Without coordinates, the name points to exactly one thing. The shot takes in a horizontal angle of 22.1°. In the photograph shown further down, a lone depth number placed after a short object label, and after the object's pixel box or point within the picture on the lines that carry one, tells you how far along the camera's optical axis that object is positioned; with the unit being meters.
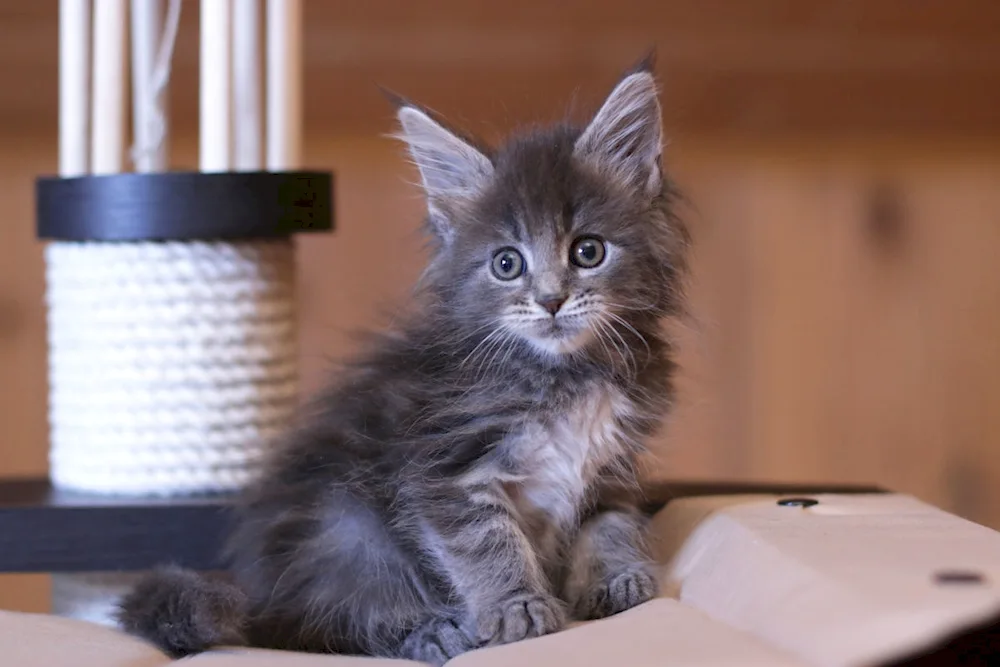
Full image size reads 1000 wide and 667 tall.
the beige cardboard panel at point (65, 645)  0.96
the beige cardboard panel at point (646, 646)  0.92
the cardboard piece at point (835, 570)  0.90
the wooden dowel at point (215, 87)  1.14
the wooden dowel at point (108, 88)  1.14
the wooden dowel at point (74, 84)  1.15
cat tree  1.12
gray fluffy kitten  1.03
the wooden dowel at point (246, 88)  1.17
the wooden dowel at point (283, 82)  1.16
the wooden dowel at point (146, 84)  1.16
